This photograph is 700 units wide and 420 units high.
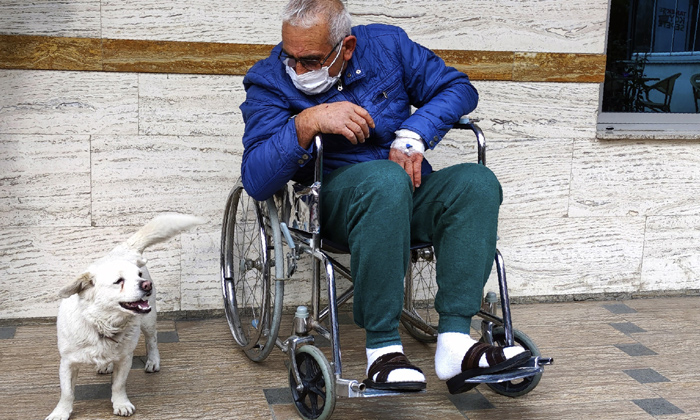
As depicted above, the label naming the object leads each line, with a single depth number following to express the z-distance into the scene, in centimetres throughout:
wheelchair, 234
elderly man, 231
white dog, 236
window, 383
